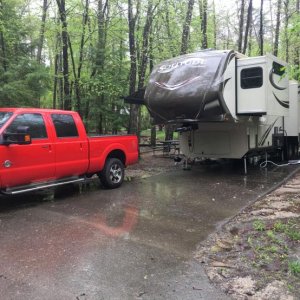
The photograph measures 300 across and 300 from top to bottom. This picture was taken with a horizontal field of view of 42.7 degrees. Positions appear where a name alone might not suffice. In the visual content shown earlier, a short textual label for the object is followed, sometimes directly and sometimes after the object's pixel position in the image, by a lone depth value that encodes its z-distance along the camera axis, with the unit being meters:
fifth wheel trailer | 10.27
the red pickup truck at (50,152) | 7.31
